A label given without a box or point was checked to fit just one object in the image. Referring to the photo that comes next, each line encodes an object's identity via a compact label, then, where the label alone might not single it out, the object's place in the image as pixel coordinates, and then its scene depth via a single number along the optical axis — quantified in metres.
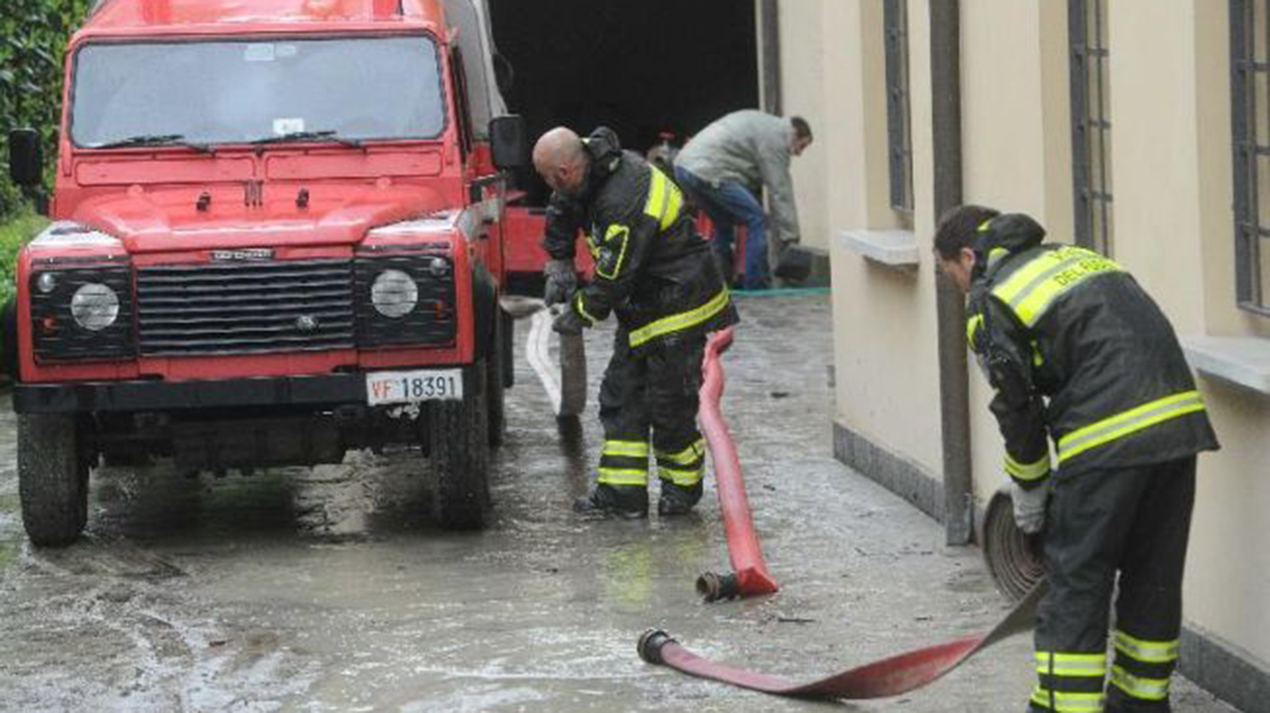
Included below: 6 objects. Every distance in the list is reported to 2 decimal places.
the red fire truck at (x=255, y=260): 11.62
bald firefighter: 12.08
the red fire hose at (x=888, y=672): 8.13
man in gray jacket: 21.92
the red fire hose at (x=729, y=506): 10.45
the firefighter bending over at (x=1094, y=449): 7.59
